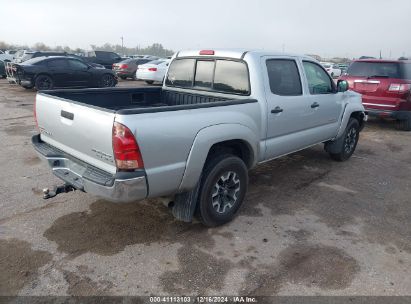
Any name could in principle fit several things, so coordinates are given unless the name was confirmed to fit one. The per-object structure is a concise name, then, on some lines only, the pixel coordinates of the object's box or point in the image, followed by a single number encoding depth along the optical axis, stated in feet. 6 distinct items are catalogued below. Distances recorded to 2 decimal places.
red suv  27.73
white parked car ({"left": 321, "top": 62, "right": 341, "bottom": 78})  82.48
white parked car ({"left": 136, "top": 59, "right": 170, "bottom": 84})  56.67
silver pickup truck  9.17
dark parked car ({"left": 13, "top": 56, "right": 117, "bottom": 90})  44.29
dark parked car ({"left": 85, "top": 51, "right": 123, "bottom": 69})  82.79
